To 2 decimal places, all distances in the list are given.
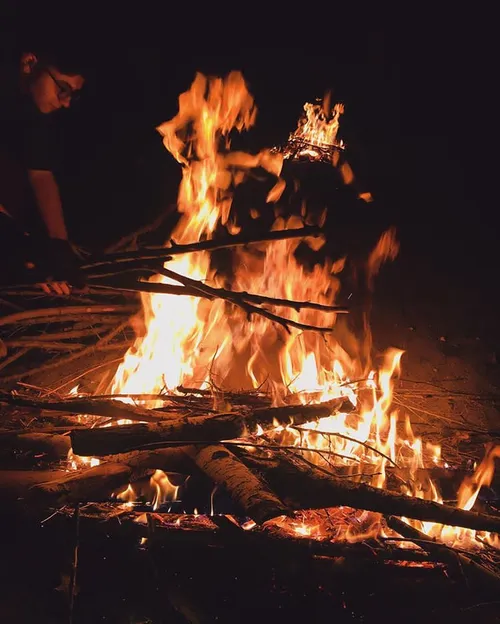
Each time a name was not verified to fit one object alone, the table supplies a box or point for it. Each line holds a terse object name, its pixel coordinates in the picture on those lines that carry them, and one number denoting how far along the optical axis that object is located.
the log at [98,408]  3.00
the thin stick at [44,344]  4.18
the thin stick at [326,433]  2.80
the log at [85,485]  2.31
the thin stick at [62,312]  4.10
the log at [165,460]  2.51
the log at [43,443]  2.91
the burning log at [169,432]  2.52
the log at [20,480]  2.44
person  3.14
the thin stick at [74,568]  2.26
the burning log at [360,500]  2.25
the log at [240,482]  1.95
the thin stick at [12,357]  4.06
